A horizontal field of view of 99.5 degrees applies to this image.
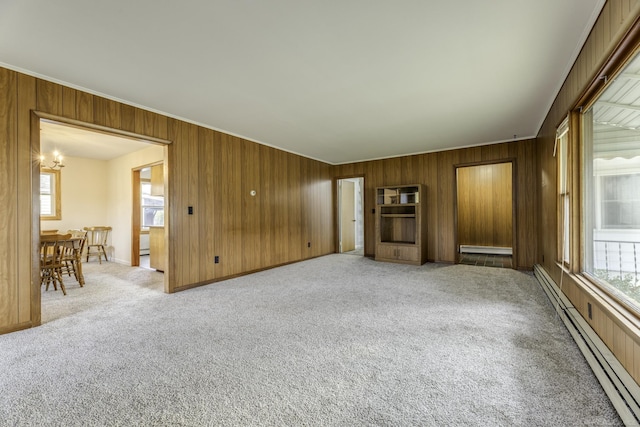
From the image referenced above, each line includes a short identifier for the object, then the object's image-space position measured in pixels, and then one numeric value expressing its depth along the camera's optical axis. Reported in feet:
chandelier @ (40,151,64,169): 15.99
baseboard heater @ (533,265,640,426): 4.43
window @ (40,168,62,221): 19.83
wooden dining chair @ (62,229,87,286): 12.97
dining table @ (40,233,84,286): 12.11
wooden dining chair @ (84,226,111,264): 19.94
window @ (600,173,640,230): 5.76
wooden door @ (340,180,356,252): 23.67
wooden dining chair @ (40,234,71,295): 11.79
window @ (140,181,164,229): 22.59
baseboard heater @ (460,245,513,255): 21.93
